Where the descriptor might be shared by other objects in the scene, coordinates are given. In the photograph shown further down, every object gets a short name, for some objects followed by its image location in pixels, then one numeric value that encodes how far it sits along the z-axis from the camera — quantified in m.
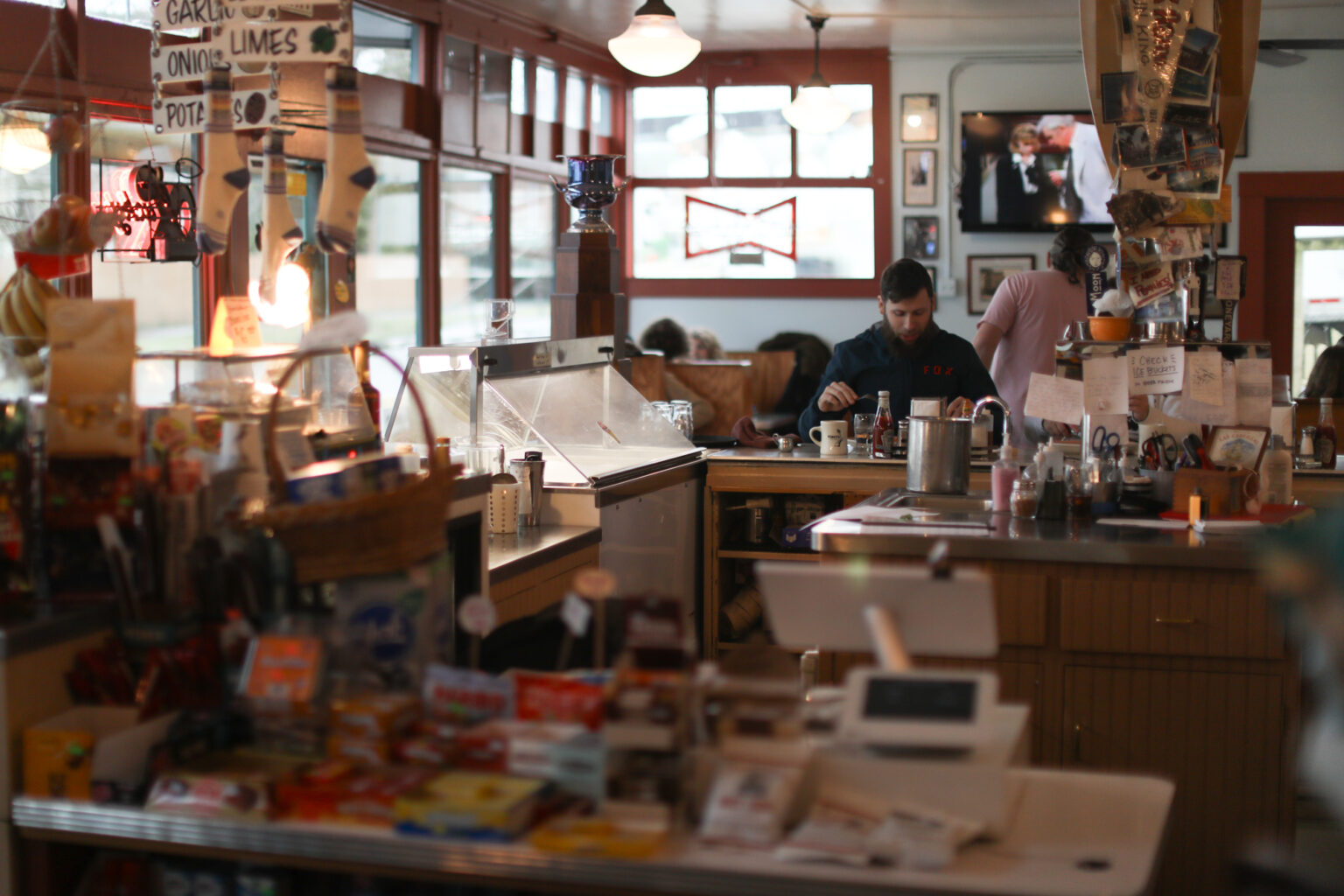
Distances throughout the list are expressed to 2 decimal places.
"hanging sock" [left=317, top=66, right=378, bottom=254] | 2.16
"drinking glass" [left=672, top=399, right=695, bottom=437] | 5.46
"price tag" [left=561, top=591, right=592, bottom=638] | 1.70
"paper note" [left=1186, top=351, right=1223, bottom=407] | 3.57
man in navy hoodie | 5.19
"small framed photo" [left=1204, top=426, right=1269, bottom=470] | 3.52
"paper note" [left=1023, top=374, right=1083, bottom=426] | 3.68
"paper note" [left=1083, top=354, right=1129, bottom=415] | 3.62
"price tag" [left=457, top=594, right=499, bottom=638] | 1.74
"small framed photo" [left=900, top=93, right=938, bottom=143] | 9.30
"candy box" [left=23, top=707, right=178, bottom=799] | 1.79
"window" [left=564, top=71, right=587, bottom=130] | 8.88
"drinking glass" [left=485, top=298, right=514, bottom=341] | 4.51
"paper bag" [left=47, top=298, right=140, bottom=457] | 1.97
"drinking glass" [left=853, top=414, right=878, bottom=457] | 5.14
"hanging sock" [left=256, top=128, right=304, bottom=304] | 2.36
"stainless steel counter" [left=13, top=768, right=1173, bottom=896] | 1.50
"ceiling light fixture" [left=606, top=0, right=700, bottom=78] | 5.25
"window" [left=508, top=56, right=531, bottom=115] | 8.00
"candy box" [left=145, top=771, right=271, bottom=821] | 1.69
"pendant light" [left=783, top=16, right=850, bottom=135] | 7.48
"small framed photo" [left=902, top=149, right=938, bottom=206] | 9.32
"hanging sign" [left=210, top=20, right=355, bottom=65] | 2.38
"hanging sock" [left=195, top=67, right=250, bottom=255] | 2.29
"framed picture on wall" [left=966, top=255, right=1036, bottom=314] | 9.29
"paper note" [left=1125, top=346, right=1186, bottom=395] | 3.56
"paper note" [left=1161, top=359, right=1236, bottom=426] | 3.59
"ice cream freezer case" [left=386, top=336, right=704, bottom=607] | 4.04
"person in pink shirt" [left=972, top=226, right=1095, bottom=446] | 6.30
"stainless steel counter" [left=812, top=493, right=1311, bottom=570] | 3.10
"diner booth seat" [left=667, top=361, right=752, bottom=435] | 7.03
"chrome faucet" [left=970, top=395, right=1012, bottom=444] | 4.05
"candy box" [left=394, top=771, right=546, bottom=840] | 1.58
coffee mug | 5.08
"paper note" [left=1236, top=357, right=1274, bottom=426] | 3.59
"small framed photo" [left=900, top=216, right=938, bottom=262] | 9.34
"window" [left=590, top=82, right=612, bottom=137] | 9.35
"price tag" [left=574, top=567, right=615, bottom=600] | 1.69
